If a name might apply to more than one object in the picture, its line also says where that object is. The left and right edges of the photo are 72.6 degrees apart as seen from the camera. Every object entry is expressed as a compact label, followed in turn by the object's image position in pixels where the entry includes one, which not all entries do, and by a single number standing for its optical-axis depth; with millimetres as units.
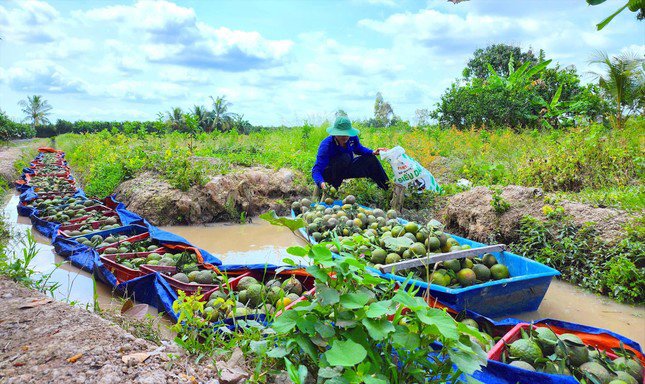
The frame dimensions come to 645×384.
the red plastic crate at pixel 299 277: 3605
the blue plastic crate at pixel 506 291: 3305
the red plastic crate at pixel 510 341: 2340
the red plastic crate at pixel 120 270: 4094
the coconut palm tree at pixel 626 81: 14312
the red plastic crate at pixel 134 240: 4854
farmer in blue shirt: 6965
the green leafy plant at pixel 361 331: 1607
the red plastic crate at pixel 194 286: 3590
